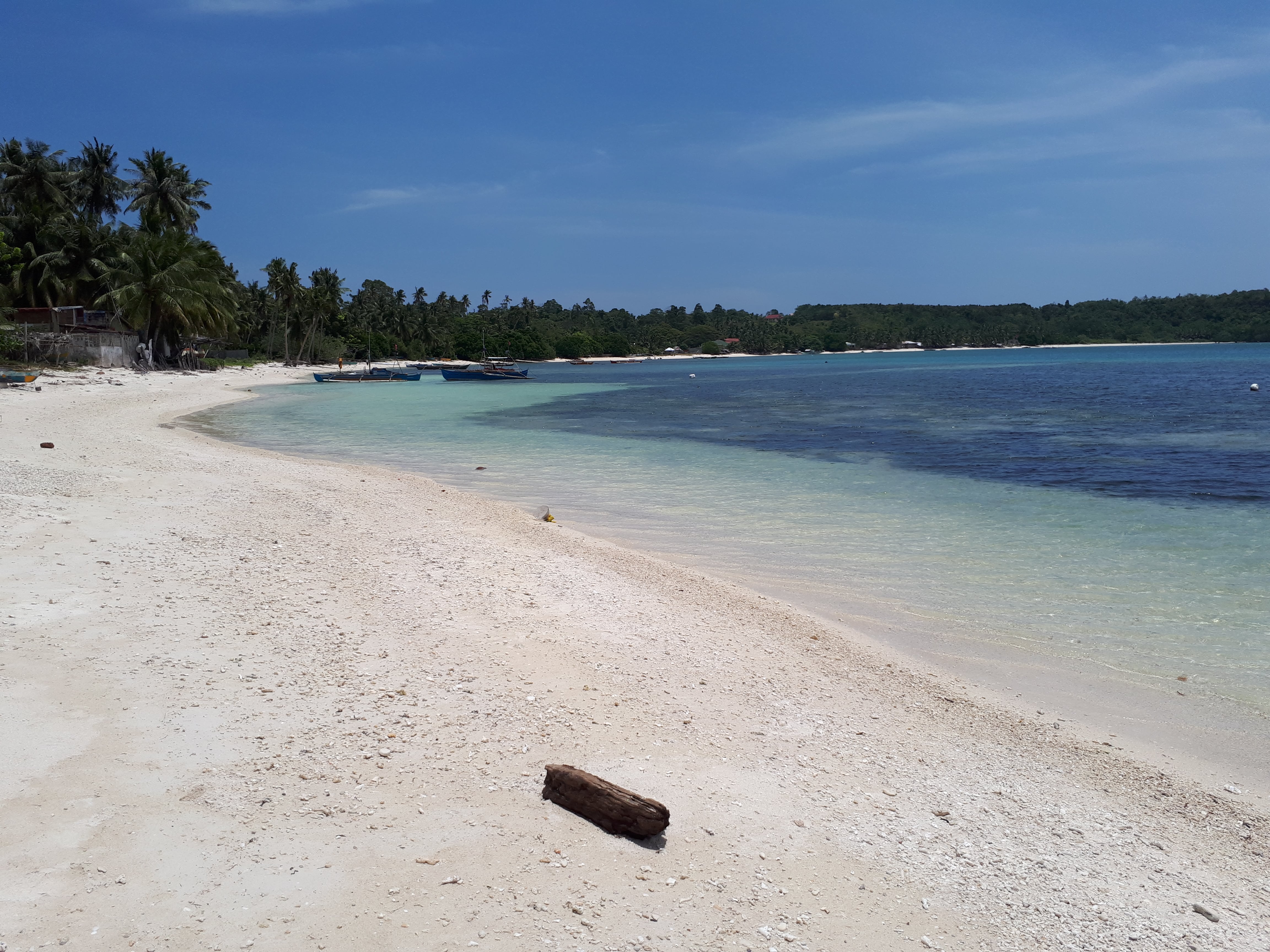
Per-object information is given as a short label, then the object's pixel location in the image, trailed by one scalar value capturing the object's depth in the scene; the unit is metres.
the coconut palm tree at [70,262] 52.34
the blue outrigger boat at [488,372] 74.31
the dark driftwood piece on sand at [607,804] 3.54
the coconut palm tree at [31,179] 53.19
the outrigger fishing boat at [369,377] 71.69
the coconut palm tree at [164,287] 50.38
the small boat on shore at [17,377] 31.27
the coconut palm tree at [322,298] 87.38
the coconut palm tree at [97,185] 59.97
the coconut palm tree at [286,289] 82.12
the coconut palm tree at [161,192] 60.44
